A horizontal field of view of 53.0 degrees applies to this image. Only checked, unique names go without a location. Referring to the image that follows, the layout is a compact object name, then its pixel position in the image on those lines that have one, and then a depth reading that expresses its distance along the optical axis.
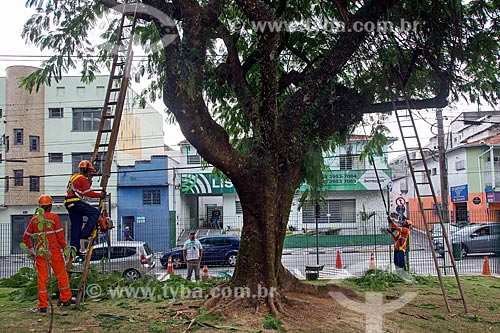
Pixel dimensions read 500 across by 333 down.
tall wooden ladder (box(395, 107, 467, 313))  9.23
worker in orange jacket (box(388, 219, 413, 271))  13.98
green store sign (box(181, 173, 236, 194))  34.19
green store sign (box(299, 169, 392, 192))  34.50
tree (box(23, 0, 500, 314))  8.45
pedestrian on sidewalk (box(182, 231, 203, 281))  16.08
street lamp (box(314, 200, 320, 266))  16.05
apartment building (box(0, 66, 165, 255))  34.16
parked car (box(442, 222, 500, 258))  22.03
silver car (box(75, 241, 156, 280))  17.28
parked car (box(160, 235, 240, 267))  21.25
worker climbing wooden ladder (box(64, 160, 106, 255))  8.56
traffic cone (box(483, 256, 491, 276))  16.68
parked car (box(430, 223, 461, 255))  21.88
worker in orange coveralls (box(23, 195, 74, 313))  8.30
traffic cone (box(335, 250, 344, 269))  18.55
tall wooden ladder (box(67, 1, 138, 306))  8.56
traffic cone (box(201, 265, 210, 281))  15.70
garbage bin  20.70
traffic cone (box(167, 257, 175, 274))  17.68
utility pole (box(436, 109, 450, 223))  24.70
